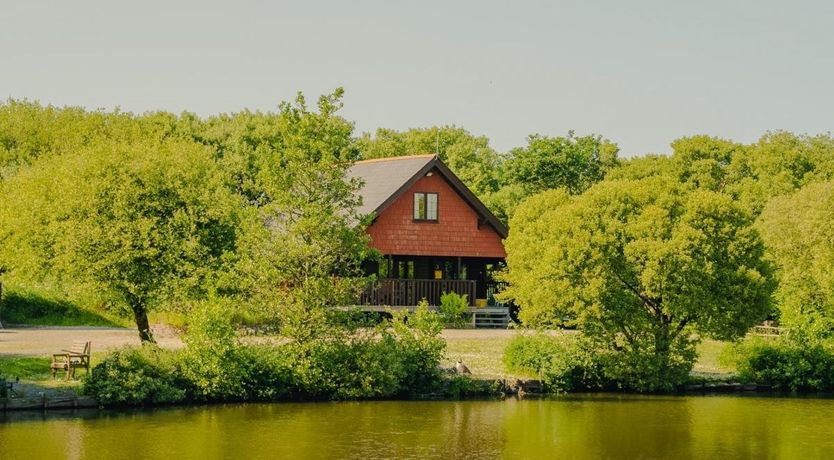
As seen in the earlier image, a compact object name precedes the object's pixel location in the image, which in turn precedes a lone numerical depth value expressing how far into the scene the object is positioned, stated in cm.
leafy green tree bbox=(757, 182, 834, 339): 4925
